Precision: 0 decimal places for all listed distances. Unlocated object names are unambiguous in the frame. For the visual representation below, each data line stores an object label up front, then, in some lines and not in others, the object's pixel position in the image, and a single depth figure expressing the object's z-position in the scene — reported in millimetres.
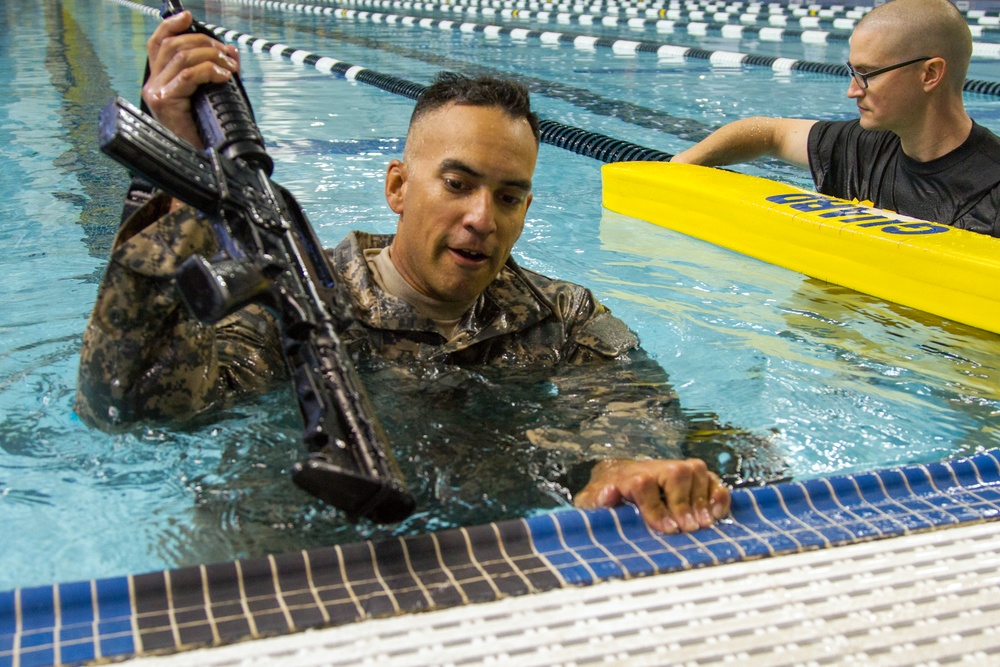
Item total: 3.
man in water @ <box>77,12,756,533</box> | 1821
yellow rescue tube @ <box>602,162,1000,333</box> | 3582
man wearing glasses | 3922
